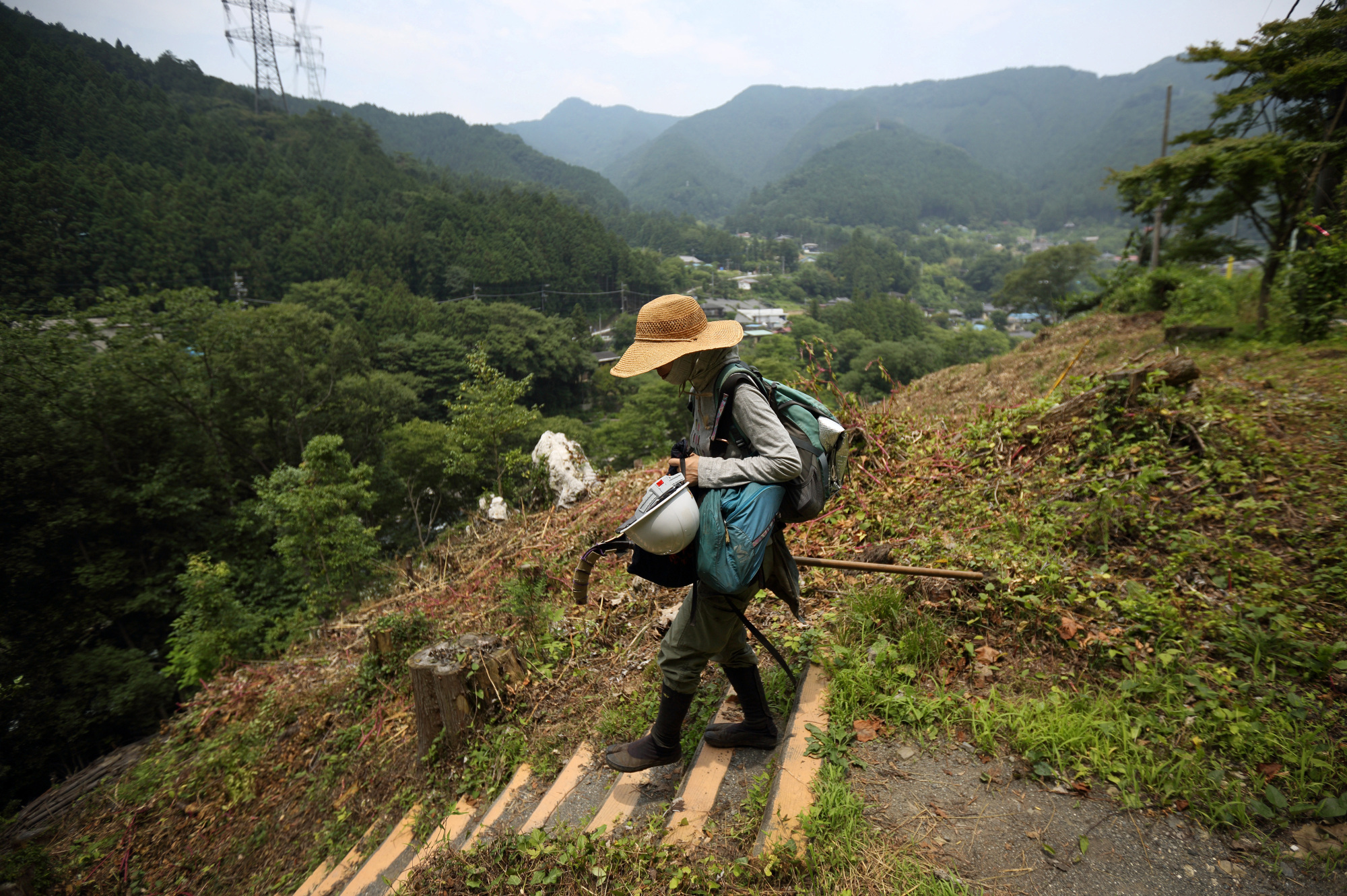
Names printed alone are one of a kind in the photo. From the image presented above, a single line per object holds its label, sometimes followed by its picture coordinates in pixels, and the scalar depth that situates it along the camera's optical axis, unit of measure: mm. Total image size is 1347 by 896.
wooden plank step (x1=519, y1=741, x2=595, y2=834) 2553
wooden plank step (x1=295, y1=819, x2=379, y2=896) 2988
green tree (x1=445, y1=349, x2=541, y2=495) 15227
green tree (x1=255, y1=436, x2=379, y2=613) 13398
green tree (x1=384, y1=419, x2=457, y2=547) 24141
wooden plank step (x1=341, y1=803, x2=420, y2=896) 2752
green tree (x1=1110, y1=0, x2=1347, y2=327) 7309
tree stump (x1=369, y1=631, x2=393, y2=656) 4359
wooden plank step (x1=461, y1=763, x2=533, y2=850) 2629
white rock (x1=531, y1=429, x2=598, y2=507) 7777
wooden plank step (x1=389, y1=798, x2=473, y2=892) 2607
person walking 2033
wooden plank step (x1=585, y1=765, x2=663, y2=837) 2400
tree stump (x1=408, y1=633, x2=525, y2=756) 3334
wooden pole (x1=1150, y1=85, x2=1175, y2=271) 11849
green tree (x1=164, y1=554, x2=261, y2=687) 10016
